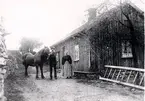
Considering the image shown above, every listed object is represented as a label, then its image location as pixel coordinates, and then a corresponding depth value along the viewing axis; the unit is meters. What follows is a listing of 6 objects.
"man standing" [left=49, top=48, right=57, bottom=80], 12.53
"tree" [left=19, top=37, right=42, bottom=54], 27.78
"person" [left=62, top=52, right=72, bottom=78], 13.20
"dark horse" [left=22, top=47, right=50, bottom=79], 12.57
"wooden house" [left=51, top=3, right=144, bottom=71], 11.23
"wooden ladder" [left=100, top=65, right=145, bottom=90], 8.73
